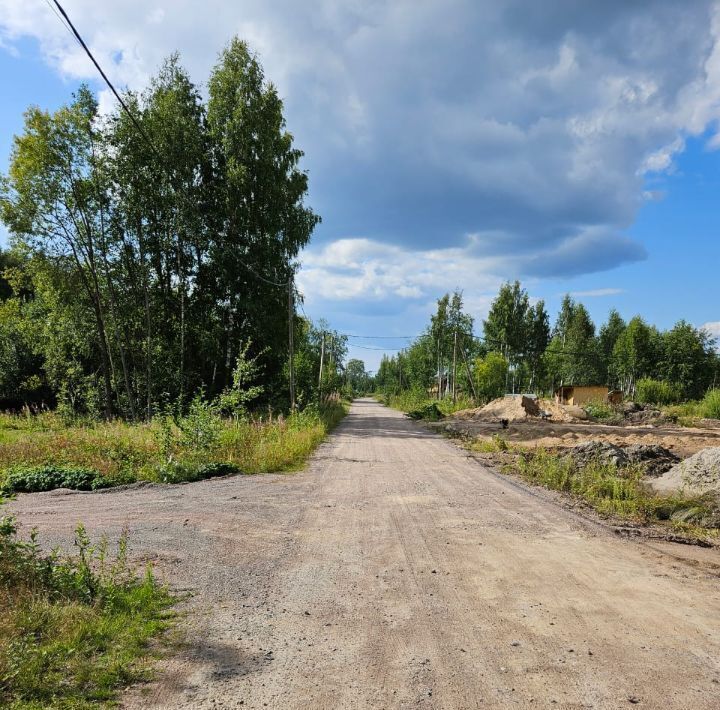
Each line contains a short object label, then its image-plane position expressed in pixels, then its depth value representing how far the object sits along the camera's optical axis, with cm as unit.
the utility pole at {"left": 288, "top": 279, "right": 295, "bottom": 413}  2133
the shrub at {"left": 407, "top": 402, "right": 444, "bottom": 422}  3212
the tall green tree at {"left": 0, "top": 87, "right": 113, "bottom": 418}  2078
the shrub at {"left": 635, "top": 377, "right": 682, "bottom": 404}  4225
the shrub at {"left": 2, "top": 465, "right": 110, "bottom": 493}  923
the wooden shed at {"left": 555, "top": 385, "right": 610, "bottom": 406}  4384
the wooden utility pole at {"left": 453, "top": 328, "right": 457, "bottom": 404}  3812
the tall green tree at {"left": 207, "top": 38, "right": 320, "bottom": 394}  2336
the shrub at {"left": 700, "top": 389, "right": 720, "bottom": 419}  3225
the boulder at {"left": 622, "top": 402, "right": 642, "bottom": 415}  3462
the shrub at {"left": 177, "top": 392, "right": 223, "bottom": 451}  1142
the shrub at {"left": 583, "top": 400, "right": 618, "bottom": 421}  3276
